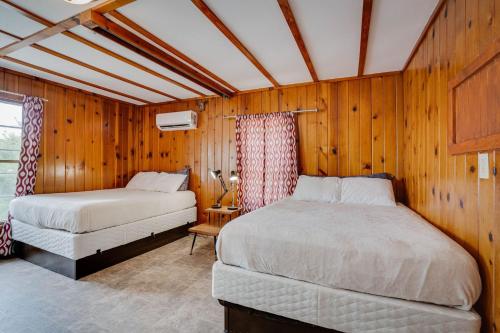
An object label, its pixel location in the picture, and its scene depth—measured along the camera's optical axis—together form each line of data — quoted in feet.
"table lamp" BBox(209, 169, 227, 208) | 10.39
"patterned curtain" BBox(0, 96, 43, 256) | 8.63
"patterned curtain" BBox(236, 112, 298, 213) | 9.95
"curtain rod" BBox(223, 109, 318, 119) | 9.86
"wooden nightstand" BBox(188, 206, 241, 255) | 8.39
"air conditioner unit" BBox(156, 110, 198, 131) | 11.90
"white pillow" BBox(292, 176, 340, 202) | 8.12
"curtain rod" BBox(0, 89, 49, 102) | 8.42
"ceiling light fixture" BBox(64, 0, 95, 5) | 4.79
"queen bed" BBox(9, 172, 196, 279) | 7.06
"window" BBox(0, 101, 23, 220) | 8.95
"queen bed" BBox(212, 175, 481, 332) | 3.32
